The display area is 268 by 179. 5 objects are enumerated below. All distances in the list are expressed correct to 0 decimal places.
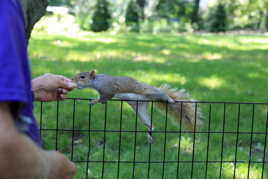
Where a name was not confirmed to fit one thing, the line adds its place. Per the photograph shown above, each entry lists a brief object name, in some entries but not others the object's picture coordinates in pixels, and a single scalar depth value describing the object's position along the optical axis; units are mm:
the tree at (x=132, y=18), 13492
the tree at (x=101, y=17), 12961
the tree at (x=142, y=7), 16022
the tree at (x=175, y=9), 16125
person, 632
